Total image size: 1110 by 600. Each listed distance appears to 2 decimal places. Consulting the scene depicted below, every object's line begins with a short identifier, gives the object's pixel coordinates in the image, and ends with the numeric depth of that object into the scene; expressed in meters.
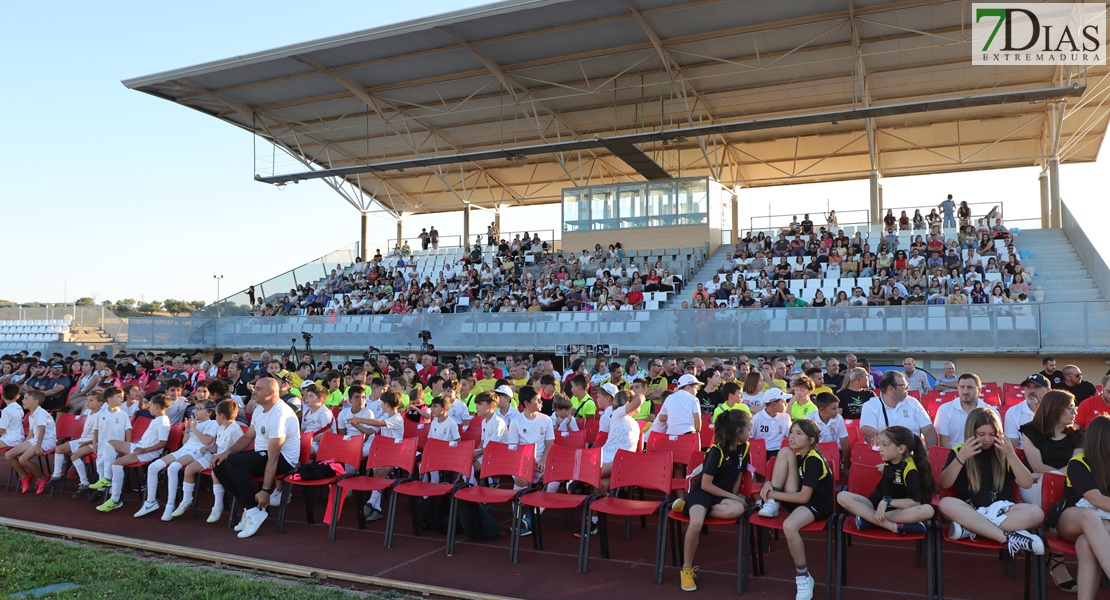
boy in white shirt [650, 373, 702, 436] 8.15
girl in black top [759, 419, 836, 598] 5.63
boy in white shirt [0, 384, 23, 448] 10.24
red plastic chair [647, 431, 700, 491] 7.72
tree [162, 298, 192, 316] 79.75
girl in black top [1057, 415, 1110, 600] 4.83
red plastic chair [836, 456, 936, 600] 5.30
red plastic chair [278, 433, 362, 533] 7.84
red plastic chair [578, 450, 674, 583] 6.28
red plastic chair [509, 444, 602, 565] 6.56
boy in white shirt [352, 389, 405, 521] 8.49
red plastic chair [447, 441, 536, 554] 6.82
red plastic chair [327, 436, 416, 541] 7.34
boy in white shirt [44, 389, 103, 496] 9.41
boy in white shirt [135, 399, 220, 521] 8.20
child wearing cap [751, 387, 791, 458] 7.61
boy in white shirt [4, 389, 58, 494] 9.64
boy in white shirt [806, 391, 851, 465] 7.55
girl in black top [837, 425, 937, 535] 5.39
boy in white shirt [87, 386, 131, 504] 9.09
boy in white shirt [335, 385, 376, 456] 8.62
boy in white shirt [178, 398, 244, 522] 7.98
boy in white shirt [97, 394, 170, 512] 8.77
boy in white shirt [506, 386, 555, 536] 7.91
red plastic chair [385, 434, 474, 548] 7.10
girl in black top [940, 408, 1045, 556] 5.20
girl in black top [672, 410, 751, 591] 5.86
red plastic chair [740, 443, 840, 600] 5.43
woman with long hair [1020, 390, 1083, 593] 5.75
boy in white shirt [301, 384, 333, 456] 9.12
